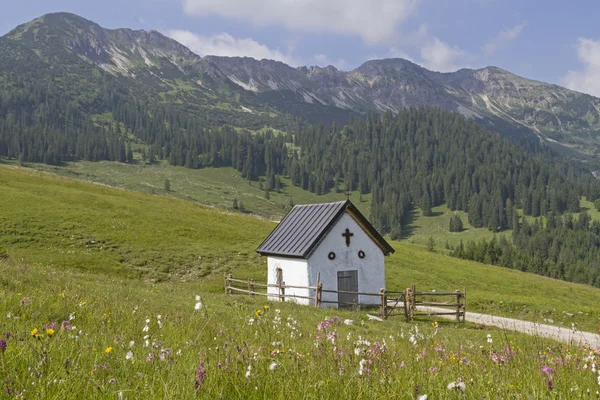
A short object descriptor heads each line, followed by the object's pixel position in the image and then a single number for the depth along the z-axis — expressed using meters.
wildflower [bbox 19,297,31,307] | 6.73
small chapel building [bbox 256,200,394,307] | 33.88
